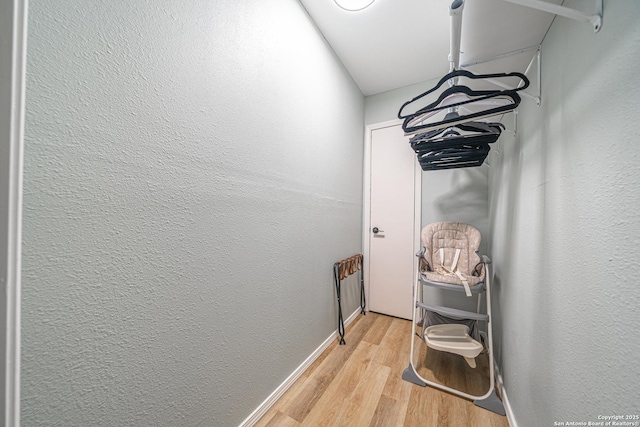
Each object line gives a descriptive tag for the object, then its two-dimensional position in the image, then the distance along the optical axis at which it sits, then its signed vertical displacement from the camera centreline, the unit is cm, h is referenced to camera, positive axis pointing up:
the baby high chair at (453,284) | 133 -44
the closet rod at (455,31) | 76 +74
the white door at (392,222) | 226 -7
